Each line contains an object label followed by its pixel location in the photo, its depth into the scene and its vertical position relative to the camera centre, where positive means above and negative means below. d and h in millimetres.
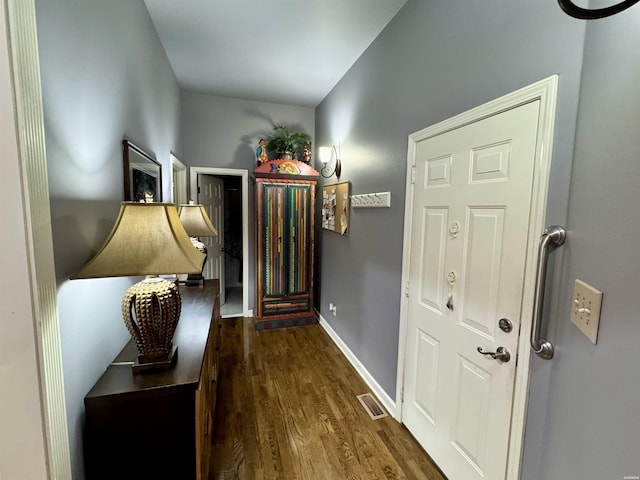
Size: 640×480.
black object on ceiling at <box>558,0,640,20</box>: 629 +471
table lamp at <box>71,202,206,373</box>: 935 -188
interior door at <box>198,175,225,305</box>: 3686 -76
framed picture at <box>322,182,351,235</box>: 2852 +69
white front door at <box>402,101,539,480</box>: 1167 -347
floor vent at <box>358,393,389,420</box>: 2051 -1463
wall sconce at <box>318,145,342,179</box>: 3100 +585
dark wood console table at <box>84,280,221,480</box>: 1016 -801
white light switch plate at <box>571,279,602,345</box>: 845 -283
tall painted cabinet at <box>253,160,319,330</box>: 3348 -355
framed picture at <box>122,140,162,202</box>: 1483 +211
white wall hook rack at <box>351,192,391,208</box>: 2098 +114
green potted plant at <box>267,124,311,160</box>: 3459 +849
